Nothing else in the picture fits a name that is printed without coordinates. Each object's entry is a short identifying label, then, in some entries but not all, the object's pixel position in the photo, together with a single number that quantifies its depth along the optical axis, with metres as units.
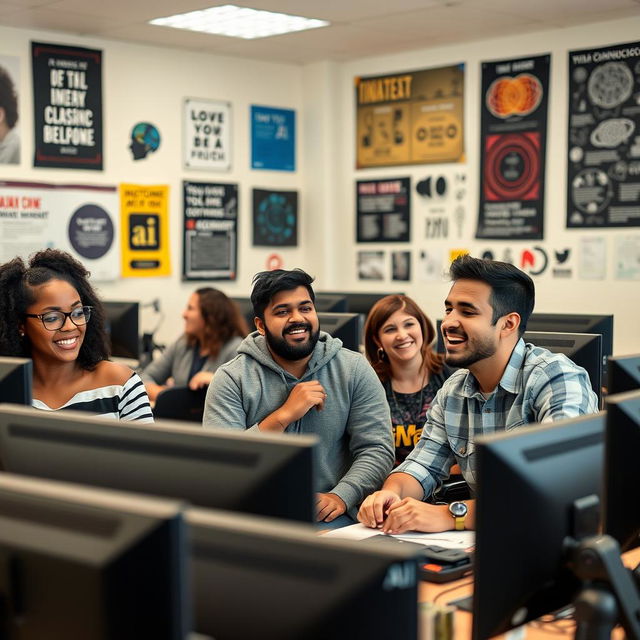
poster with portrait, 5.42
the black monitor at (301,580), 1.04
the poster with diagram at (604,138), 5.34
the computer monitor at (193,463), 1.35
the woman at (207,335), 5.11
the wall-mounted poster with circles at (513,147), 5.71
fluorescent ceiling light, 5.19
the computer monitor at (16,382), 1.94
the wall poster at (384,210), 6.40
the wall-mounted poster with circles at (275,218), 6.64
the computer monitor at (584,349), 2.68
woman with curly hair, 2.68
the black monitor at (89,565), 1.01
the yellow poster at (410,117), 6.09
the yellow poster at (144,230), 5.99
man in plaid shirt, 2.46
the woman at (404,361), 3.55
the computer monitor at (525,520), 1.36
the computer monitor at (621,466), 1.62
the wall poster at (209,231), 6.28
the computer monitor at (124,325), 5.02
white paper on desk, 2.20
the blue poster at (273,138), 6.59
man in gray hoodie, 2.93
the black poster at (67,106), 5.58
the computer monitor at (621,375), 2.08
